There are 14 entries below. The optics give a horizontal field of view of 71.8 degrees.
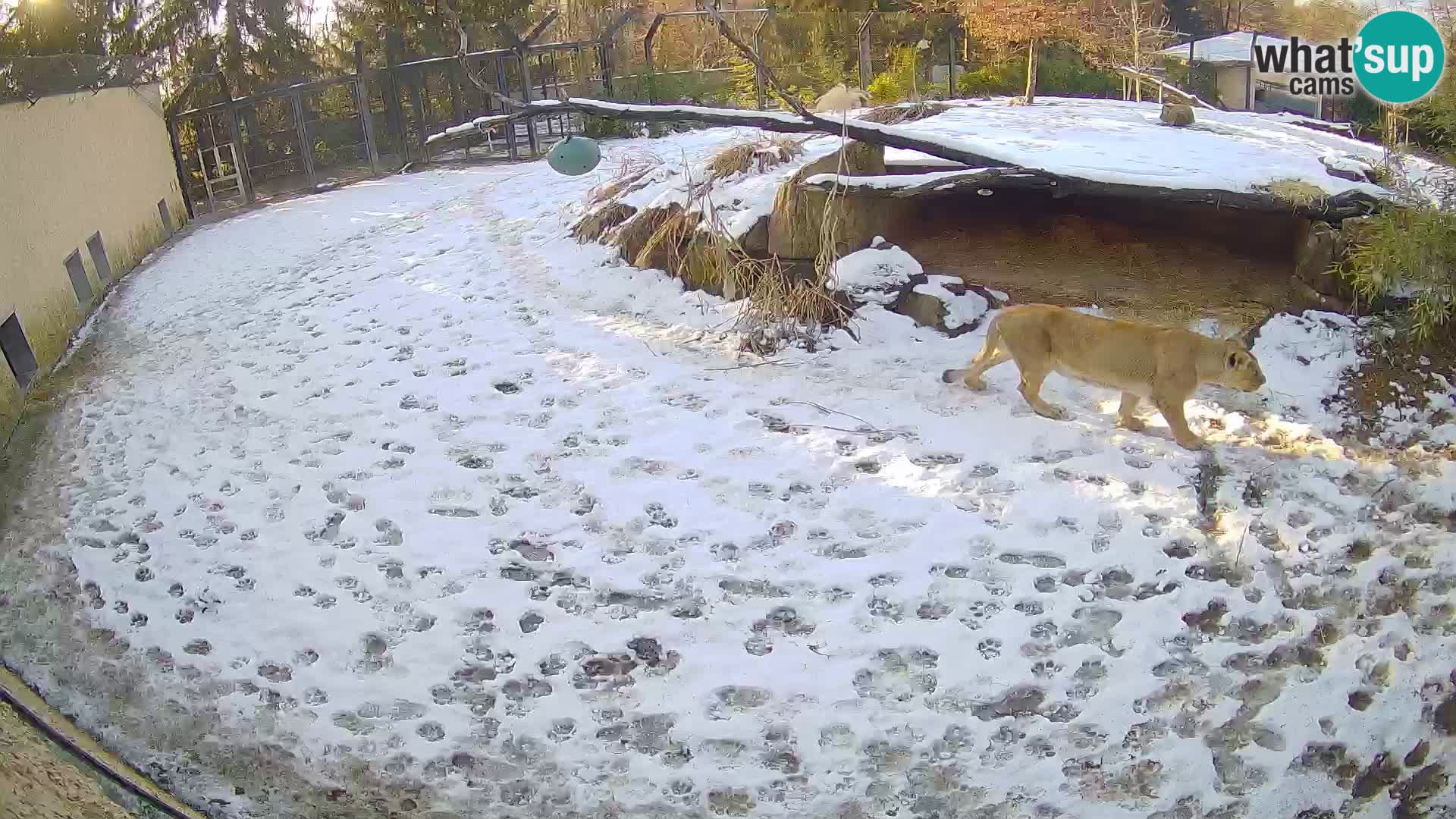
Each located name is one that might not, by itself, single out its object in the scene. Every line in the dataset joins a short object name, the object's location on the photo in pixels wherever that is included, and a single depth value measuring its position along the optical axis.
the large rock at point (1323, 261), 6.94
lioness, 5.74
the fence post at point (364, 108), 16.19
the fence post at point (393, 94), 17.12
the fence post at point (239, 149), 14.78
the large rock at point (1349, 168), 8.02
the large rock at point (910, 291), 7.43
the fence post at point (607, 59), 17.58
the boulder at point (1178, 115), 12.25
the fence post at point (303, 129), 15.59
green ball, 7.11
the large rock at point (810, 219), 7.93
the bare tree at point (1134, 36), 15.72
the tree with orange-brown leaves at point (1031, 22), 14.58
